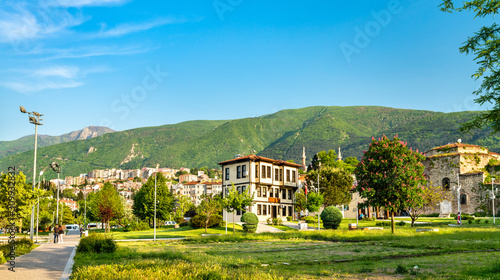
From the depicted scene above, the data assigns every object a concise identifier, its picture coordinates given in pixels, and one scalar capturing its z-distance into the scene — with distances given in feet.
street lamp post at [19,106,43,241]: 113.50
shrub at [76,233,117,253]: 70.95
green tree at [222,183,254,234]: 153.73
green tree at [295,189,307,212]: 211.33
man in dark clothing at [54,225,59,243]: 119.14
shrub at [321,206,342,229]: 150.61
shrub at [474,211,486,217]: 206.80
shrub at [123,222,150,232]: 197.47
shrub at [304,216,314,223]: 205.77
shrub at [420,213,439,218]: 228.70
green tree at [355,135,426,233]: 116.26
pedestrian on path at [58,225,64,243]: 119.44
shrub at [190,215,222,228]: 172.35
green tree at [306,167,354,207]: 216.95
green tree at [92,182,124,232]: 215.84
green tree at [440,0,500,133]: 38.73
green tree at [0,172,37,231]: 120.47
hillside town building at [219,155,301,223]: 207.92
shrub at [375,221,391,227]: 164.14
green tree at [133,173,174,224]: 220.43
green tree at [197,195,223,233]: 159.74
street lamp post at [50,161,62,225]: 154.59
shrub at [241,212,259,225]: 152.66
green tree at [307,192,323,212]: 184.03
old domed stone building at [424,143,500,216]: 219.20
